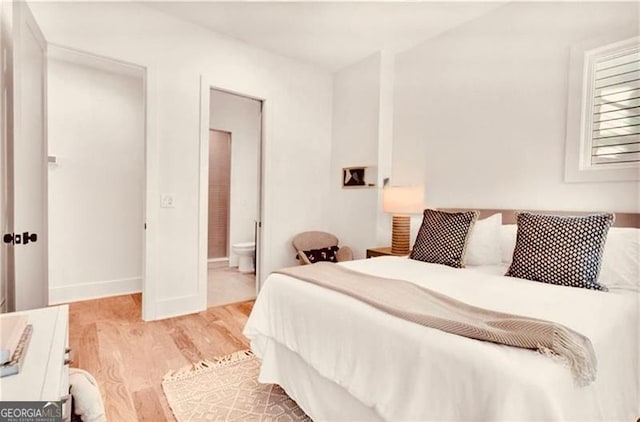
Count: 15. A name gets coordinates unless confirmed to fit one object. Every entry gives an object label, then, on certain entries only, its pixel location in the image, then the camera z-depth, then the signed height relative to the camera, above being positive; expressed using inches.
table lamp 125.4 -2.5
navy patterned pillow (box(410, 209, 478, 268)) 94.3 -10.6
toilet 198.8 -33.9
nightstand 128.1 -19.9
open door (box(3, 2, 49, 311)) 71.7 +5.4
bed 38.4 -21.3
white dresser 30.2 -17.8
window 86.2 +24.7
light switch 123.8 -2.2
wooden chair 148.2 -21.2
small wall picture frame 152.6 +10.4
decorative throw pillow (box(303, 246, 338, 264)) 150.3 -25.2
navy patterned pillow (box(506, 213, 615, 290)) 71.7 -10.1
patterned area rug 69.3 -44.6
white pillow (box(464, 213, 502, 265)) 96.7 -12.3
